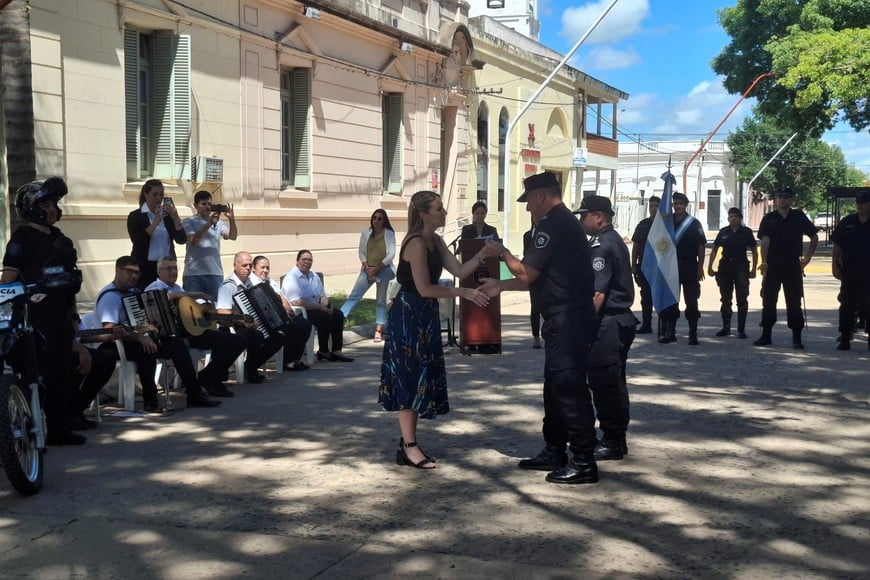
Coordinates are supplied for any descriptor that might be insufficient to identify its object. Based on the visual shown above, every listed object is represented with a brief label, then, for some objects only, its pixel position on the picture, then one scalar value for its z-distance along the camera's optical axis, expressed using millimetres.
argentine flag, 12202
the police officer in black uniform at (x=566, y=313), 6359
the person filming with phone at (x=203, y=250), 11195
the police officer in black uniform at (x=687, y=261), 13266
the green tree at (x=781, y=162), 66625
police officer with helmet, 6949
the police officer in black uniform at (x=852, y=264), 12484
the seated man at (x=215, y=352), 9484
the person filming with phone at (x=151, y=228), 10320
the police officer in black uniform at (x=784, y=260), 12922
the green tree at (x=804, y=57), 27094
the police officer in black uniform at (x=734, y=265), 14195
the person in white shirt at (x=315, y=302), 11664
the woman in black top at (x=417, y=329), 6605
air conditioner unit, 16594
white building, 71438
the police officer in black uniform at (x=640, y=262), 14011
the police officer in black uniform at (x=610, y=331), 6895
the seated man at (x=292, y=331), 10672
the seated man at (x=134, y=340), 8508
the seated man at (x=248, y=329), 10156
